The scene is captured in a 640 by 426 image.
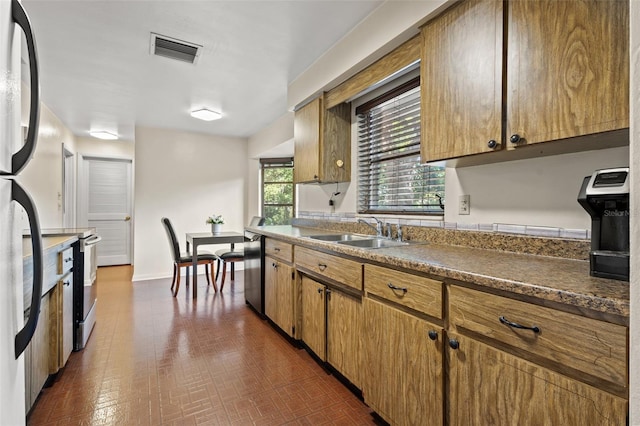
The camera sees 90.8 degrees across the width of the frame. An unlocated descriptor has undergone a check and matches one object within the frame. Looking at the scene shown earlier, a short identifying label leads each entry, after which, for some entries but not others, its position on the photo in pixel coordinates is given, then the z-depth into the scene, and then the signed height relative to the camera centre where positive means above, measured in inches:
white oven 99.5 -26.9
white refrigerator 27.8 -0.4
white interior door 238.8 +6.0
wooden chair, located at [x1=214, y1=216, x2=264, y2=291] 170.6 -23.5
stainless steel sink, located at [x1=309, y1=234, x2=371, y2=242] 104.7 -8.1
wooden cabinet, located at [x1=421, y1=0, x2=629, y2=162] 42.4 +22.7
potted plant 174.6 -6.8
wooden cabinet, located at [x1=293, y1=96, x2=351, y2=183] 115.2 +26.2
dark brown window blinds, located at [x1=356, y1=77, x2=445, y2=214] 90.0 +17.3
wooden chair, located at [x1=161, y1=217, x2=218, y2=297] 157.0 -23.1
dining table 157.2 -14.0
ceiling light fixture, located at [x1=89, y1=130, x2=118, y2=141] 207.6 +52.3
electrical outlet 73.8 +2.0
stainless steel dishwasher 124.5 -24.3
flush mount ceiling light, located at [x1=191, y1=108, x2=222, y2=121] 156.3 +49.9
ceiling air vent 96.7 +53.0
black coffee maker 38.3 -0.7
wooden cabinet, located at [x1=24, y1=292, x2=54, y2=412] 66.1 -33.1
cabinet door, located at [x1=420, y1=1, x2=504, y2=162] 55.9 +25.8
